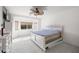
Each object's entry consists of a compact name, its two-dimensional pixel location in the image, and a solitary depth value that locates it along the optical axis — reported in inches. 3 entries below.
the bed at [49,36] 60.7
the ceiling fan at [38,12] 63.9
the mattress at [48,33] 65.7
